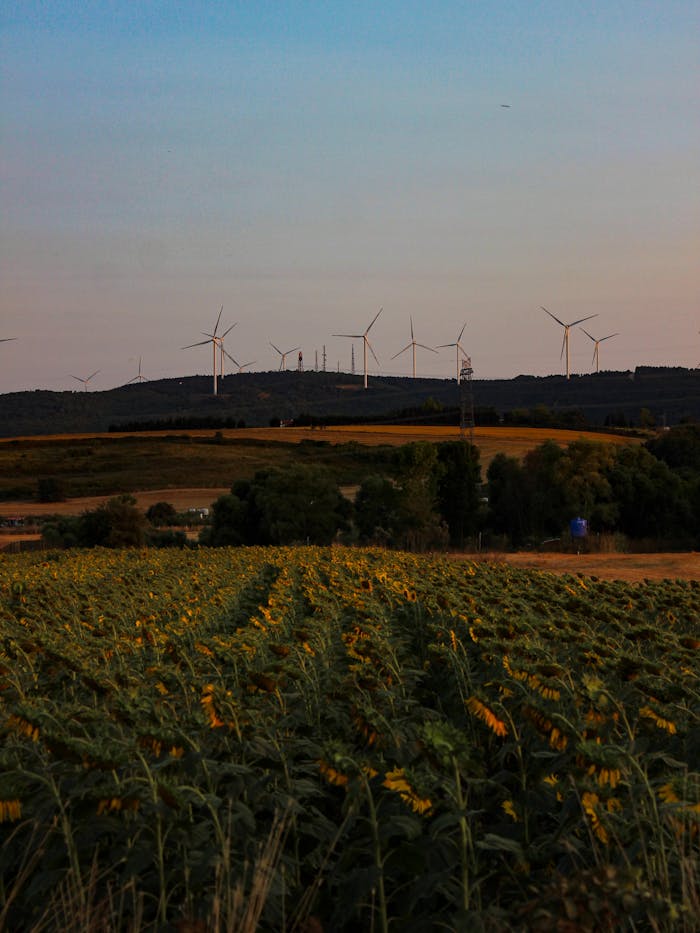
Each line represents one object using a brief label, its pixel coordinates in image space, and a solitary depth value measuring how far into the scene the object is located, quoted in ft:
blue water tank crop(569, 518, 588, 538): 237.45
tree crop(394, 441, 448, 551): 245.86
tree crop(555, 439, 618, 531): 247.91
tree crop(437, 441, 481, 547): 264.31
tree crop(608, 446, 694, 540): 252.83
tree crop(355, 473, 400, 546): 250.37
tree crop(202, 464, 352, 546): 242.37
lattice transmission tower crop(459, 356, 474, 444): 291.63
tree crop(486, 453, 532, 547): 257.96
